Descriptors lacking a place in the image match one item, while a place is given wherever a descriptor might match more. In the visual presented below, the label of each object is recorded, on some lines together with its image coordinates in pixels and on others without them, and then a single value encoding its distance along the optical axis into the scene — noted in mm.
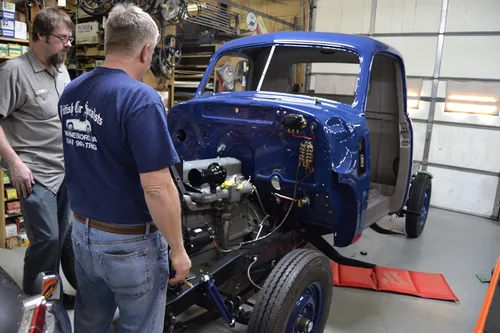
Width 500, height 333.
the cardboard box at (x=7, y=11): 3984
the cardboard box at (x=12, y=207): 4398
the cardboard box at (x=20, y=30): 4132
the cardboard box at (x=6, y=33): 4027
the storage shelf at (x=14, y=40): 4054
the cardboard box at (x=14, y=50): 4141
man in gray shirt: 2598
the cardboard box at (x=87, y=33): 6223
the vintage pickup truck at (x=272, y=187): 2533
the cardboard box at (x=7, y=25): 4002
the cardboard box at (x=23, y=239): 4471
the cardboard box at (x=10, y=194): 4332
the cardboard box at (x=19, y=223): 4492
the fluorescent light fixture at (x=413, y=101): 7395
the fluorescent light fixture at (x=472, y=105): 6664
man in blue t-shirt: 1545
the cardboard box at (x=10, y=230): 4355
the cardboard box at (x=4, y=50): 4062
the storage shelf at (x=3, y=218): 4300
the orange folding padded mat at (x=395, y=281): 3814
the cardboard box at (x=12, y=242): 4379
